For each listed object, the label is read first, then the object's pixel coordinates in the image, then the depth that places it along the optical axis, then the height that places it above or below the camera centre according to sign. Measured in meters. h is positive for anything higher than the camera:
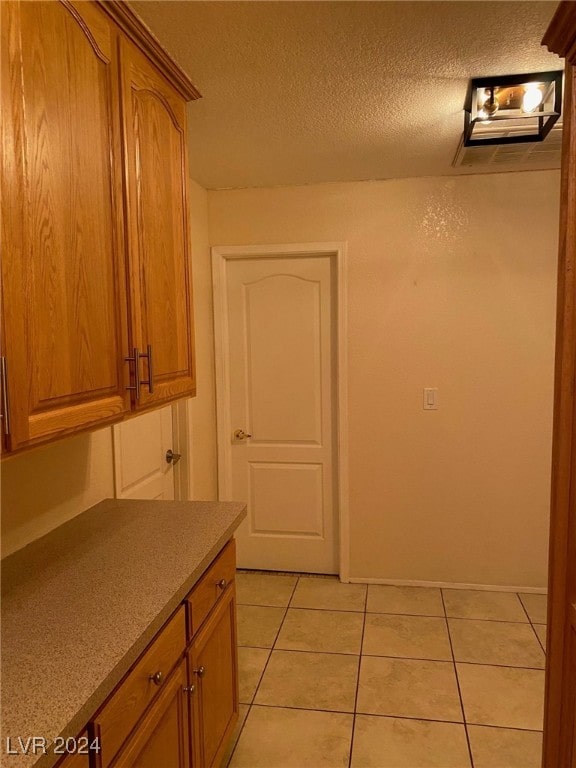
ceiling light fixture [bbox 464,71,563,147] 1.95 +0.93
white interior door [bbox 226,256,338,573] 3.34 -0.46
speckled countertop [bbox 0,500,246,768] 0.96 -0.65
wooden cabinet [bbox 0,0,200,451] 1.08 +0.32
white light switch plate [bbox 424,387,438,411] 3.16 -0.37
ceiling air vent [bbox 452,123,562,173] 2.46 +0.93
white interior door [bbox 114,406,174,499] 2.33 -0.58
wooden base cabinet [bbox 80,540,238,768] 1.10 -0.91
